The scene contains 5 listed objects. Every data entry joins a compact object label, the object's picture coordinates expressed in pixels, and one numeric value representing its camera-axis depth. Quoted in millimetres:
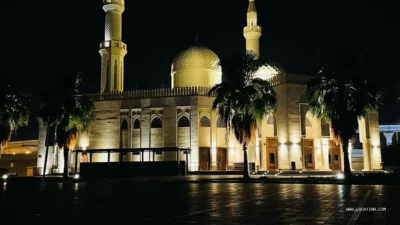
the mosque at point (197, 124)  34156
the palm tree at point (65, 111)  28250
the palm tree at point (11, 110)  32031
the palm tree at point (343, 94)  23250
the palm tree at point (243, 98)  25172
